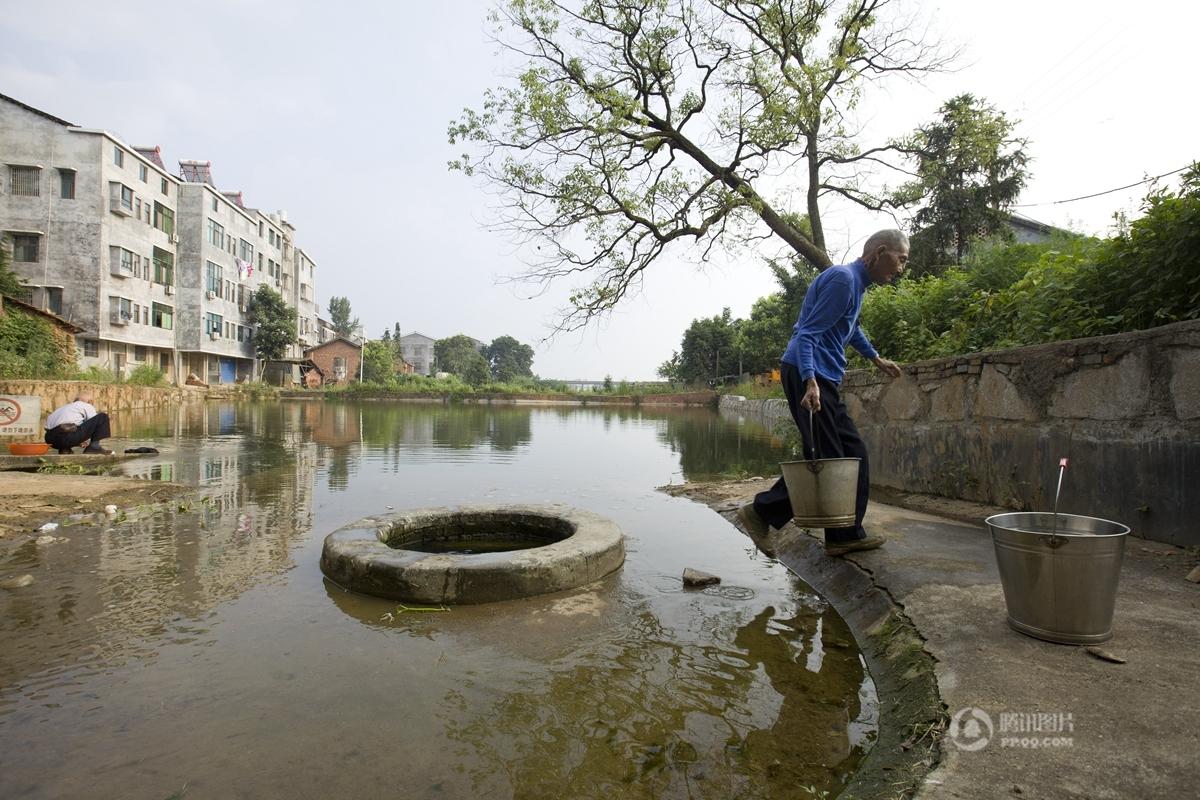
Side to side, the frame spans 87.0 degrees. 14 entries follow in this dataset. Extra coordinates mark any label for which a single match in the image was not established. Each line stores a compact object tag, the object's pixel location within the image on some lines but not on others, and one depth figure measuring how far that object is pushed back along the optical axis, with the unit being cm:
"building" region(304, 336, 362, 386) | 5106
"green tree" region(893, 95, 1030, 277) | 2097
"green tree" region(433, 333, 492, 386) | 7838
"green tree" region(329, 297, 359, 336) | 9138
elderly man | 356
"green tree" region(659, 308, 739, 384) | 4372
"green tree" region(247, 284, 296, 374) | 4256
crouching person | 871
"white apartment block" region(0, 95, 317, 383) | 2702
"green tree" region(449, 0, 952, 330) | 1173
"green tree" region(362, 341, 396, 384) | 5250
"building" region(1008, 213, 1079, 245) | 2492
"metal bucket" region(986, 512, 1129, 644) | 218
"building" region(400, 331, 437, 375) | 9556
